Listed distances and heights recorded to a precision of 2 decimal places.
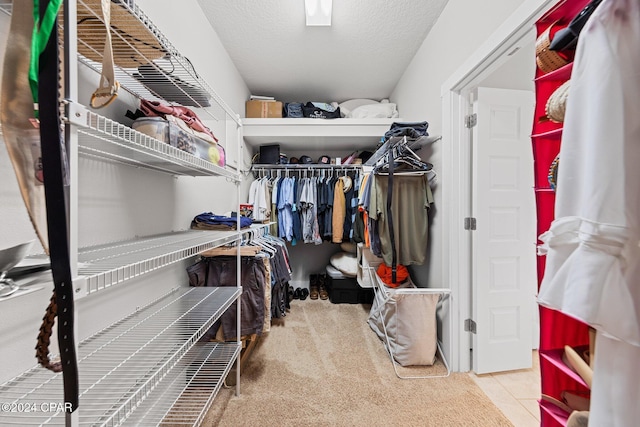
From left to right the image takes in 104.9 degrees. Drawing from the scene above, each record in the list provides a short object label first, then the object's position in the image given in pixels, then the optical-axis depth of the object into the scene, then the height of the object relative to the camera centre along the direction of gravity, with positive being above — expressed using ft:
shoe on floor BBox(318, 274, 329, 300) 10.25 -3.34
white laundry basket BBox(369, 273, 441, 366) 5.81 -2.75
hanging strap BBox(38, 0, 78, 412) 1.36 +0.04
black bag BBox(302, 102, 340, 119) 9.39 +3.76
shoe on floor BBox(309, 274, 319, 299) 10.34 -3.36
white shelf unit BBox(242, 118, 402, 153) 9.20 +3.09
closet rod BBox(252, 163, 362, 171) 10.08 +1.80
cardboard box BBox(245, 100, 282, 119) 9.41 +3.88
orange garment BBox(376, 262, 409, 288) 7.13 -1.89
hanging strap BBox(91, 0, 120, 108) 1.79 +1.01
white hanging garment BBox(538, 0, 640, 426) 1.67 -0.07
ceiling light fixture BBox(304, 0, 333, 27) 5.62 +4.70
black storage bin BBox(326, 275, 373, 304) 9.80 -3.29
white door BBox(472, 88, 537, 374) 5.60 -0.54
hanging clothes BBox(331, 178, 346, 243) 9.68 -0.13
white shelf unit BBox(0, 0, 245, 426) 1.90 -1.61
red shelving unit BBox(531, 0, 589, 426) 2.56 -0.16
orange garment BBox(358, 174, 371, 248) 7.17 -0.28
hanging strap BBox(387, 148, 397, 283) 5.99 -0.09
